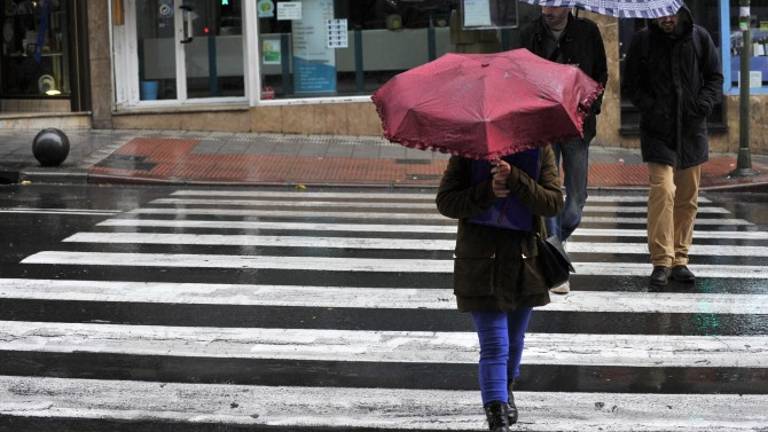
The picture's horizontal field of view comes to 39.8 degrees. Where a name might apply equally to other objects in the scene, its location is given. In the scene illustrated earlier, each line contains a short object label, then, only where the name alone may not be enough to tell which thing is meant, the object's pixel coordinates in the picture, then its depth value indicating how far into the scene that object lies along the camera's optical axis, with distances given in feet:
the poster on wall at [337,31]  60.44
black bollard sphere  48.55
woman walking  15.49
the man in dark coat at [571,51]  23.98
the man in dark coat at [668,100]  25.30
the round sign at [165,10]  62.03
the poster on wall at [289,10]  60.03
